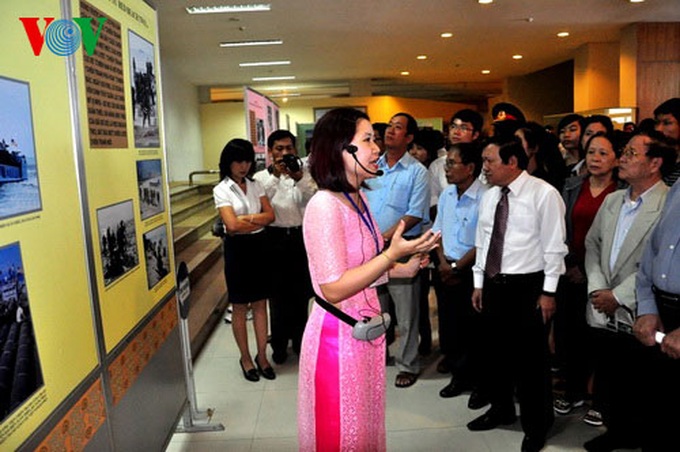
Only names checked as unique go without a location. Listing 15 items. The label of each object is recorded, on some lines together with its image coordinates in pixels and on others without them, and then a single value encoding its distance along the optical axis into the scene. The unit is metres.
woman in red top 2.66
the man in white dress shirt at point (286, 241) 3.47
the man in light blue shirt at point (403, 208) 3.14
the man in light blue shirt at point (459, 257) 2.89
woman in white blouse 3.09
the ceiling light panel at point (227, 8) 6.25
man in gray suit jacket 2.19
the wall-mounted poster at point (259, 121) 4.52
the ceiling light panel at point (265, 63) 10.36
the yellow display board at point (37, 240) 1.13
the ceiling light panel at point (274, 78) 12.52
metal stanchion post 2.40
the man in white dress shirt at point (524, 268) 2.30
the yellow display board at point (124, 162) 1.61
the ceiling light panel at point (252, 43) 8.31
